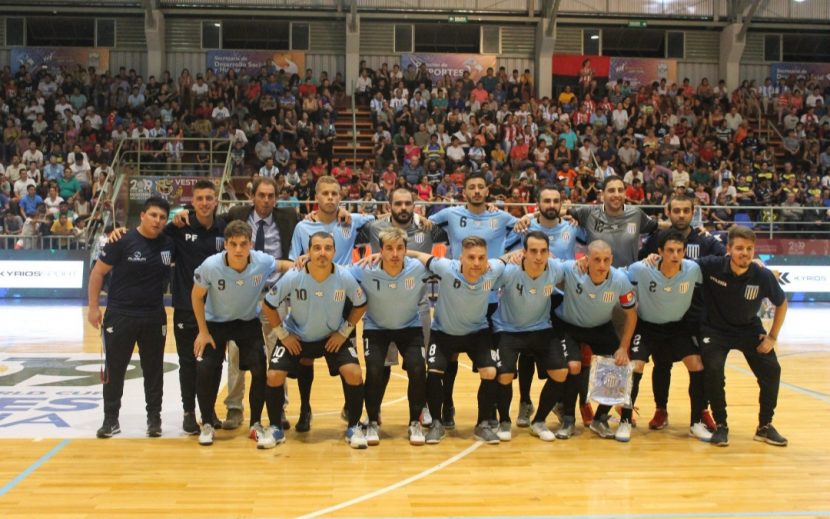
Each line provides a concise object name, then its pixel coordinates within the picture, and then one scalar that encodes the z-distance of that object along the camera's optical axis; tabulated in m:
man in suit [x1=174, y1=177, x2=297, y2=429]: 7.18
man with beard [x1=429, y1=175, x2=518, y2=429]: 7.19
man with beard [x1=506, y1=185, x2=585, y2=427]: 7.14
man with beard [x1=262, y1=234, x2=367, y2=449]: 6.45
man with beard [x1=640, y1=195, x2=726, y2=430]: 7.01
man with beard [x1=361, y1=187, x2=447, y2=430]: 6.99
